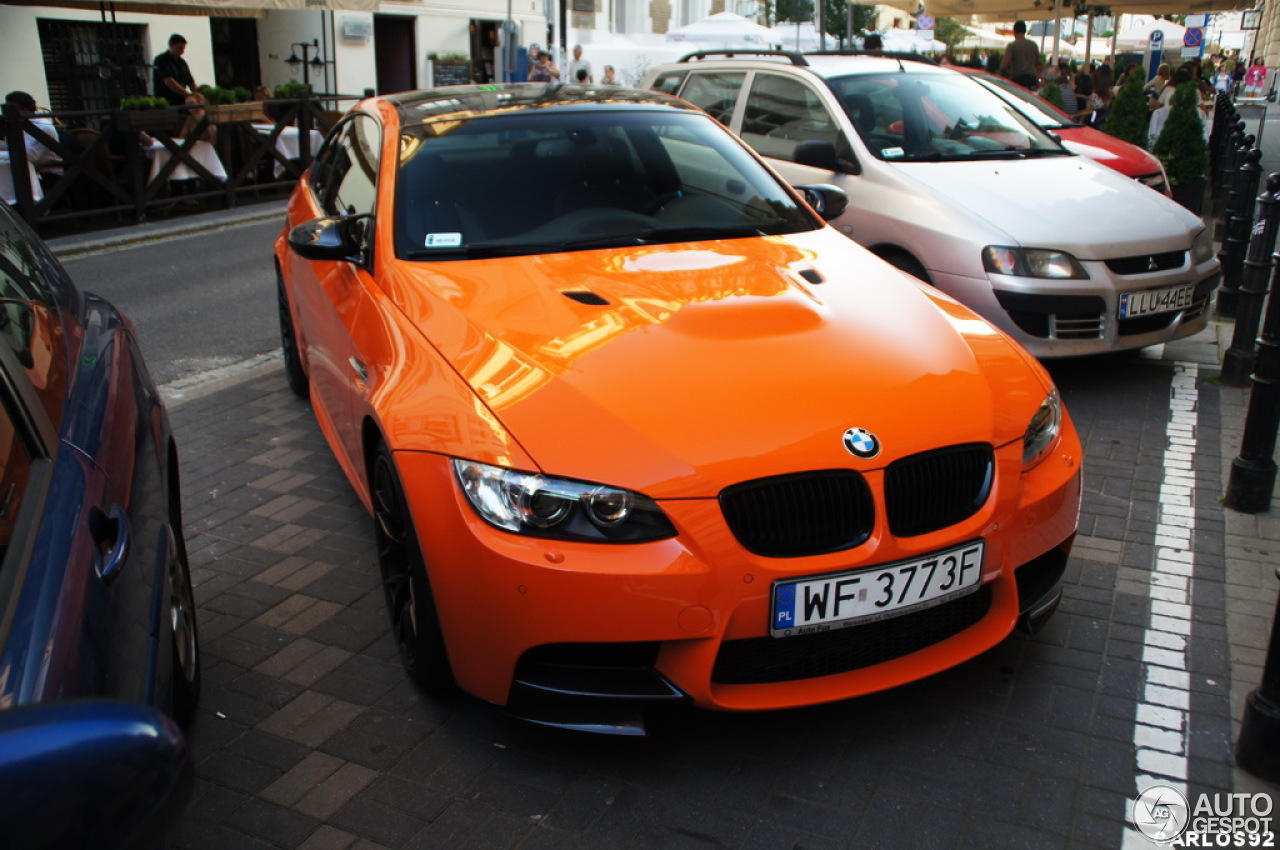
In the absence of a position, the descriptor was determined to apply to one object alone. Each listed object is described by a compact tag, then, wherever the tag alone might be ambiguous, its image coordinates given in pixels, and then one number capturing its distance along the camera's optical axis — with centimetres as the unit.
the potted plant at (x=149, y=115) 1220
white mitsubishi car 582
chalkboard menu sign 2820
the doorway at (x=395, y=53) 2805
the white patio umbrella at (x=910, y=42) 3164
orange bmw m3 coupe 267
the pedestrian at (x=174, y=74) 1434
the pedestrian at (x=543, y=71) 2398
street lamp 2412
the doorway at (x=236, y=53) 2309
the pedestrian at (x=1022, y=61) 1541
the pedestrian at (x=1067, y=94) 1594
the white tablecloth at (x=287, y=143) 1494
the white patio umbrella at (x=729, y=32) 2738
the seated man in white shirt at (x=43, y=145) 1134
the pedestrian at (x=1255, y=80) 2458
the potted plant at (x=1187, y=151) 1222
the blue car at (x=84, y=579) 130
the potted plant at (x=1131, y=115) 1333
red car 1000
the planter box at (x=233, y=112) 1348
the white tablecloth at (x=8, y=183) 1110
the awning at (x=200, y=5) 1359
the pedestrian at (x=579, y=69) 2306
